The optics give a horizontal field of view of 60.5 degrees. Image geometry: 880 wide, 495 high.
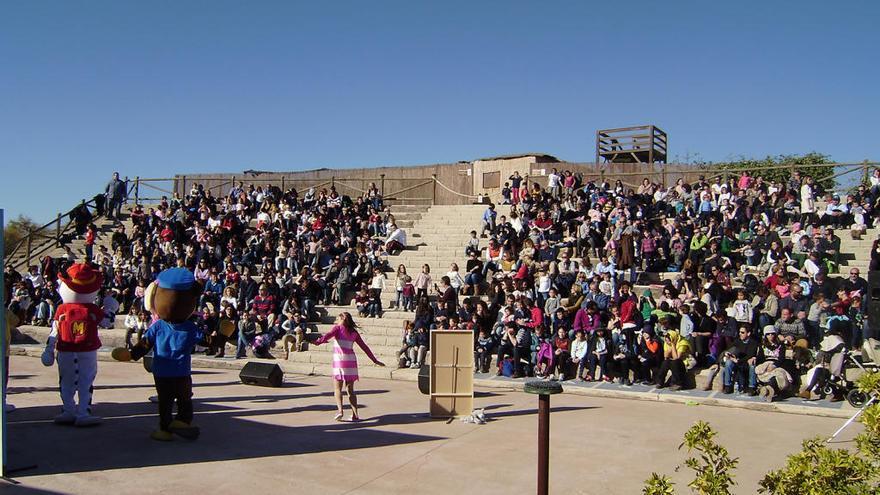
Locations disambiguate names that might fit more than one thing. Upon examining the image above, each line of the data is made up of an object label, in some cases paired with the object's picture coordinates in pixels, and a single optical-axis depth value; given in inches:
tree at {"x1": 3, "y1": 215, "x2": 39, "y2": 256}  1696.1
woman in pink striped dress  399.5
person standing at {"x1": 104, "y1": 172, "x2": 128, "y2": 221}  1080.2
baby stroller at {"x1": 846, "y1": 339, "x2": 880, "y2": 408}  441.7
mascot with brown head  348.2
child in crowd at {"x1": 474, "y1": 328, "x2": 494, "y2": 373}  589.6
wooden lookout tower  1027.9
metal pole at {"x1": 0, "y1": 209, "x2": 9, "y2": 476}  272.8
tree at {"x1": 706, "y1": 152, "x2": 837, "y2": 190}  851.9
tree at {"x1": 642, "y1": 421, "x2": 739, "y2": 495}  151.2
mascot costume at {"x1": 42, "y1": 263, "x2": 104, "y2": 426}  364.8
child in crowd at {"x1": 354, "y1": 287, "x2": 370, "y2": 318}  709.3
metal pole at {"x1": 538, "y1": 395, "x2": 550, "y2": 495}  194.2
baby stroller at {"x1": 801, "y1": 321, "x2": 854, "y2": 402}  467.8
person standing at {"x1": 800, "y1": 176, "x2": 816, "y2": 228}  688.4
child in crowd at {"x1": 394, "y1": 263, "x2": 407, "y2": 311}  719.1
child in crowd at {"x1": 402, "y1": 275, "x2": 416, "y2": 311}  708.0
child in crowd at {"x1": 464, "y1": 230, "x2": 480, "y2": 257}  761.1
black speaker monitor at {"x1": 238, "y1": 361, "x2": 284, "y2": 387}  518.0
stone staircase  637.9
